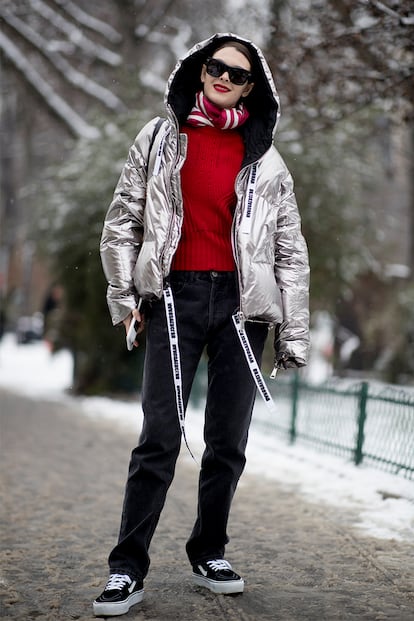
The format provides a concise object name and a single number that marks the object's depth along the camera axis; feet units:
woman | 24.54
